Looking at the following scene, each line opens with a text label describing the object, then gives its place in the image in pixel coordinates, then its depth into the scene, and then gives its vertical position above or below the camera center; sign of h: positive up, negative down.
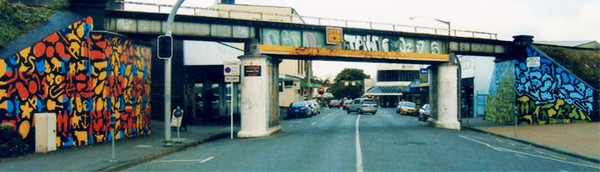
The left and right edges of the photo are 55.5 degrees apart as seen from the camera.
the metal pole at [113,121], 13.61 -0.54
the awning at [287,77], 47.38 +1.85
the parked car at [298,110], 46.12 -1.02
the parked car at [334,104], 86.94 -1.03
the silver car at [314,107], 50.16 -0.86
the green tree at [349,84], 121.38 +2.82
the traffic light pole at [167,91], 18.14 +0.23
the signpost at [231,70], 21.86 +1.06
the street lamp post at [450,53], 29.84 +2.26
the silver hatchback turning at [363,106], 52.31 -0.86
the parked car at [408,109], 50.69 -1.09
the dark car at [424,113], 37.20 -1.07
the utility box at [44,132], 15.70 -0.93
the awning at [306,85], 72.94 +1.75
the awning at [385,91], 92.12 +0.99
